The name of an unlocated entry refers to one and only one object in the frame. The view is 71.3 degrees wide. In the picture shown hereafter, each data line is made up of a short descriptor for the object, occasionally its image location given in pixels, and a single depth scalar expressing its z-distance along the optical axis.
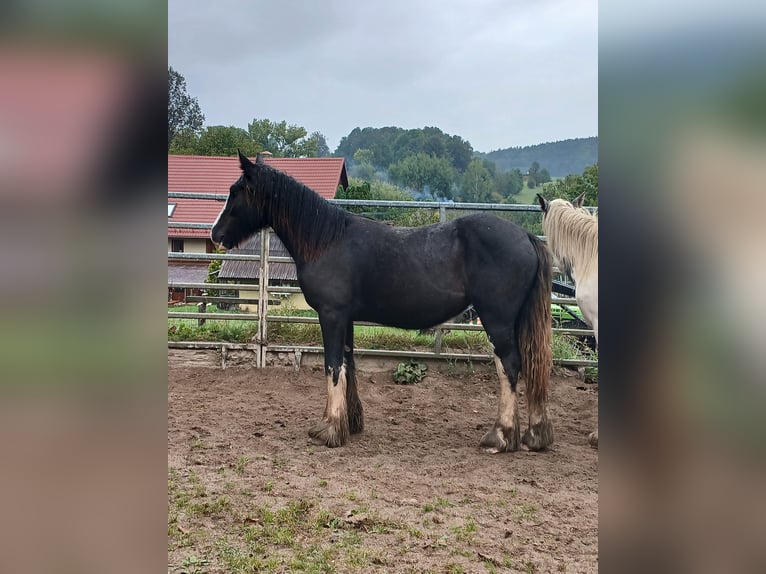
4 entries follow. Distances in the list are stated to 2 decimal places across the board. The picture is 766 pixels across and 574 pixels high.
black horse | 3.62
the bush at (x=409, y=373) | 5.30
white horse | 3.66
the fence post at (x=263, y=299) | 5.51
